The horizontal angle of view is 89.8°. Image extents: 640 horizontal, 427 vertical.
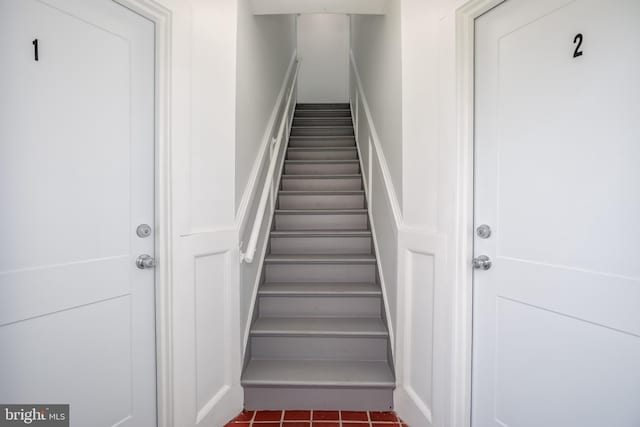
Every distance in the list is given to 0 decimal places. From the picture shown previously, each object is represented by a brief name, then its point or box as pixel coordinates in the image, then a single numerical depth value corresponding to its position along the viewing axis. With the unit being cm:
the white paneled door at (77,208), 103
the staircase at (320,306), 175
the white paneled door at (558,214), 95
